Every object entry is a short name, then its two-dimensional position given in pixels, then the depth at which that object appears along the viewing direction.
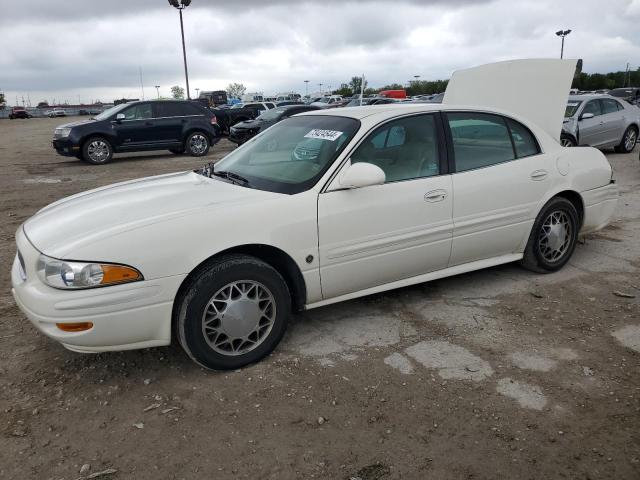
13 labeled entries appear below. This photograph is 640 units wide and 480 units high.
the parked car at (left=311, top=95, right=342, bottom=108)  38.41
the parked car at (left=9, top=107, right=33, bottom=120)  66.19
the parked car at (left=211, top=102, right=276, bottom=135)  20.88
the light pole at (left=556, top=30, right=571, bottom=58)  56.38
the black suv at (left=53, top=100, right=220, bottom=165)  13.43
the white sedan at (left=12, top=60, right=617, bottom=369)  2.79
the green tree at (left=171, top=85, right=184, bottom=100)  118.25
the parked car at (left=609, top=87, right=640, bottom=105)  25.95
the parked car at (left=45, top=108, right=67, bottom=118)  73.88
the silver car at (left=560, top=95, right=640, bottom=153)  11.31
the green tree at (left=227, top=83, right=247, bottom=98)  116.09
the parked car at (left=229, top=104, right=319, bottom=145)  16.16
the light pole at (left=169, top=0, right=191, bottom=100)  28.92
